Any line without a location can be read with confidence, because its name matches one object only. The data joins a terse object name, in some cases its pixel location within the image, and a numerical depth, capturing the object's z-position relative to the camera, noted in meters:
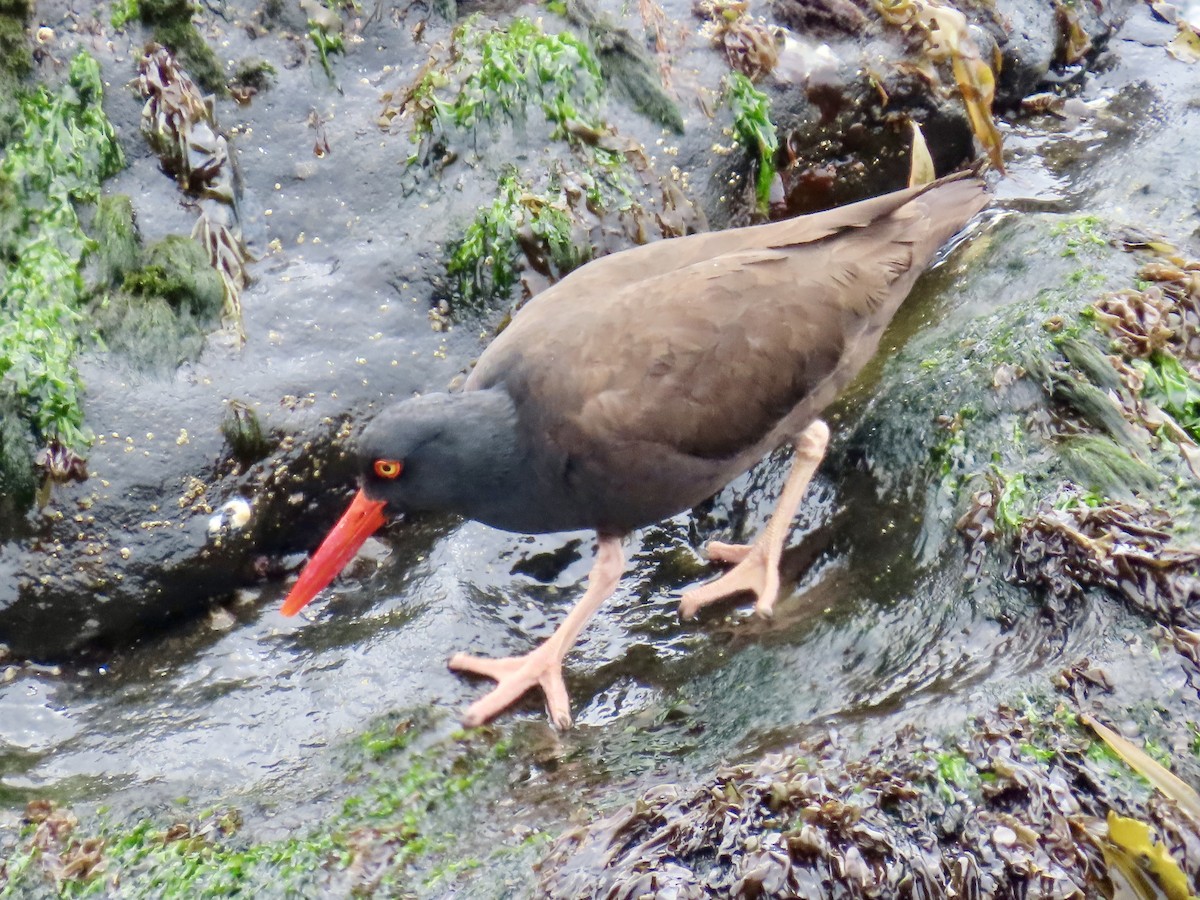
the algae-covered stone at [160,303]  8.32
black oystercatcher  7.03
